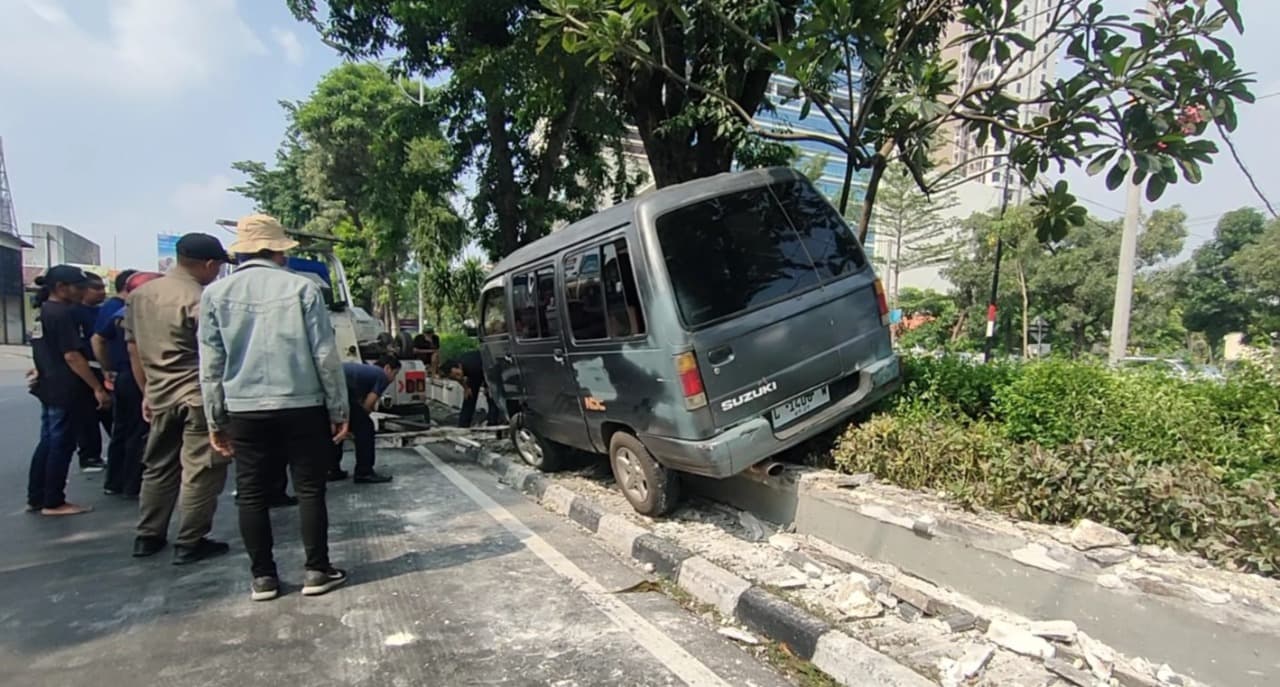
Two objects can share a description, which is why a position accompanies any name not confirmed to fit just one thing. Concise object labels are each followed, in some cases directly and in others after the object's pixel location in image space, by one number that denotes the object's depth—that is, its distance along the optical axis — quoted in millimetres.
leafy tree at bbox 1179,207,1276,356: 28109
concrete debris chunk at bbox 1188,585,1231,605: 2389
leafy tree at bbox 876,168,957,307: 34406
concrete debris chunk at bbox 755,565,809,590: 3512
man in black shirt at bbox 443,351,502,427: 8766
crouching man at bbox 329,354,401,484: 5961
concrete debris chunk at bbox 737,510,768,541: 4406
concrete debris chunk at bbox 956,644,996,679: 2600
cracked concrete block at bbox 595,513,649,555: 4324
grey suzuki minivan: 4047
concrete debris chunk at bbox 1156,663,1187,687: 2449
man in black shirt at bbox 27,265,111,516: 4949
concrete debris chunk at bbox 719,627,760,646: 3102
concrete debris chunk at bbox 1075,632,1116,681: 2535
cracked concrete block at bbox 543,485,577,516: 5238
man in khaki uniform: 3887
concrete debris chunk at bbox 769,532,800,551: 4066
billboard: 35312
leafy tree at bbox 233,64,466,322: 12491
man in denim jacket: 3332
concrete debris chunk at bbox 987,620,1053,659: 2682
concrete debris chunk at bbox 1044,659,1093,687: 2490
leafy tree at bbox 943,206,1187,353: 27672
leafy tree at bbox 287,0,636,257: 8180
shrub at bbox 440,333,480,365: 17656
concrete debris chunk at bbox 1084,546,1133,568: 2748
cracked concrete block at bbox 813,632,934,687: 2584
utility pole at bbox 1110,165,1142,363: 13688
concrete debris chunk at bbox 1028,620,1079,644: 2729
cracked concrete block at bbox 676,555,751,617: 3392
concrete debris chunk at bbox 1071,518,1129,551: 2873
